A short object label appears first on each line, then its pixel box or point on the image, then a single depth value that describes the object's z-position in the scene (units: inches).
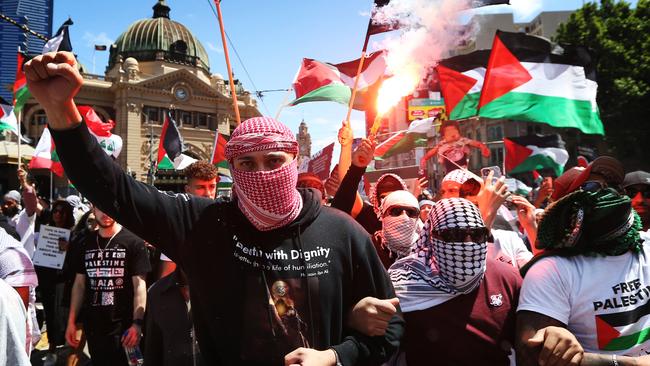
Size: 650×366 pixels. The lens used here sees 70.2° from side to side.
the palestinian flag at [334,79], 294.8
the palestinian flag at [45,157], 414.9
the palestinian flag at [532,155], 392.8
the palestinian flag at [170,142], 466.6
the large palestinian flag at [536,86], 286.5
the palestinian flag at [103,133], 396.8
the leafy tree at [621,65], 920.3
